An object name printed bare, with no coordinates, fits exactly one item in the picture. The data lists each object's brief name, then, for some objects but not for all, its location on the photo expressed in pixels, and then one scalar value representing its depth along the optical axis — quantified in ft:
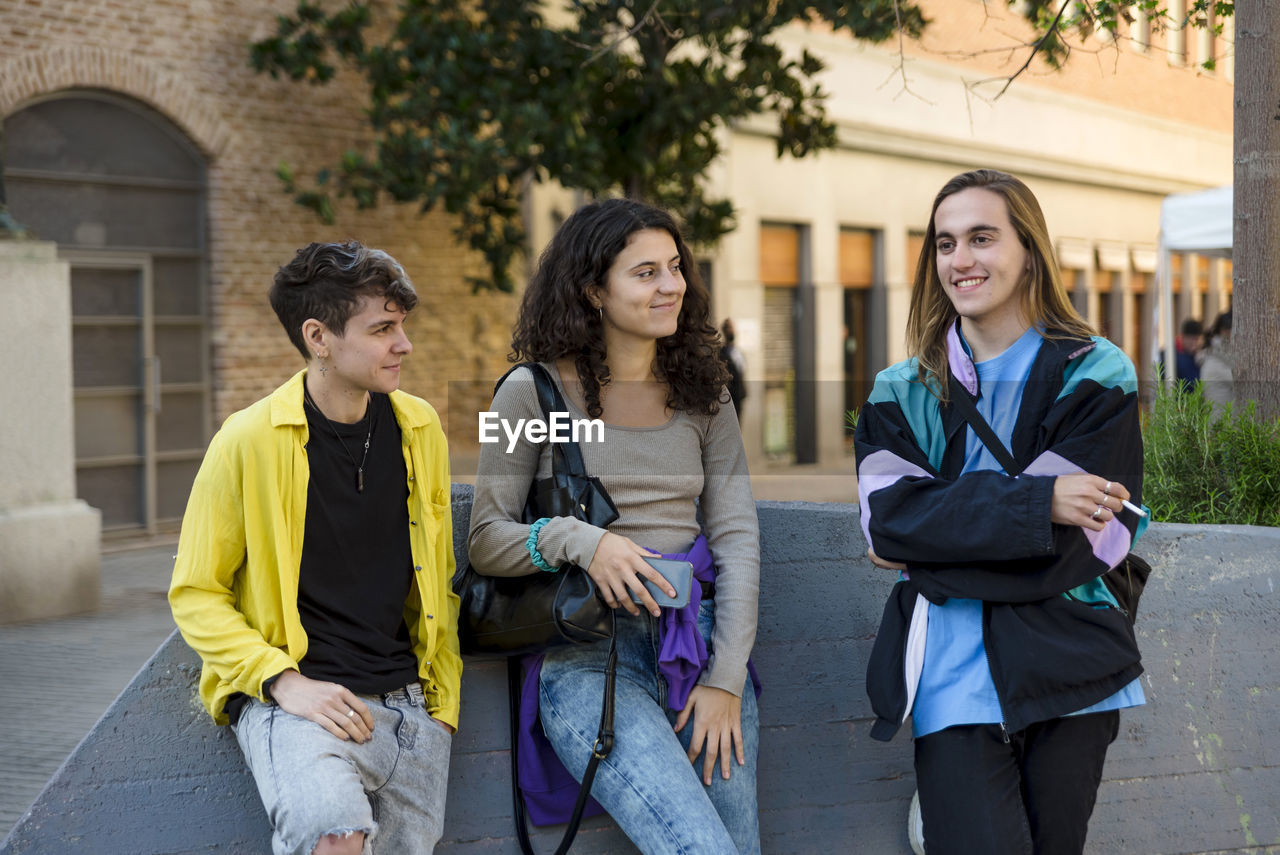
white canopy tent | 40.27
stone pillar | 30.66
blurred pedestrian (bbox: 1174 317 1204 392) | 49.85
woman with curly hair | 9.89
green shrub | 15.67
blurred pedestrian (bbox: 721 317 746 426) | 47.83
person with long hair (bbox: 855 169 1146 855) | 8.84
